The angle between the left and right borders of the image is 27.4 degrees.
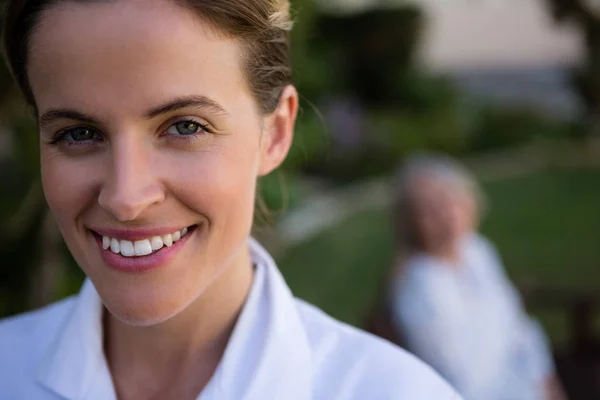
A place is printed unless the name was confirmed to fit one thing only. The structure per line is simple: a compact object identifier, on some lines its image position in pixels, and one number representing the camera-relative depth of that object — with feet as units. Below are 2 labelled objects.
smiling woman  2.24
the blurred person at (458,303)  4.69
